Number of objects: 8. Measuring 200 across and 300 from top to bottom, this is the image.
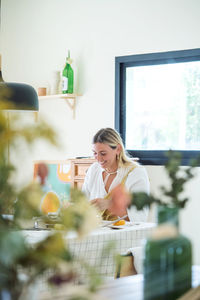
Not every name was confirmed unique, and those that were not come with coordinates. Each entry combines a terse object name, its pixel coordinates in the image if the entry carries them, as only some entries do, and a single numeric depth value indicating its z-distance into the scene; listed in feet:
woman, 10.94
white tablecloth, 7.44
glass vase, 3.35
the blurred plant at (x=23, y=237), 2.51
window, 14.29
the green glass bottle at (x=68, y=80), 16.03
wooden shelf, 16.03
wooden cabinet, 14.44
